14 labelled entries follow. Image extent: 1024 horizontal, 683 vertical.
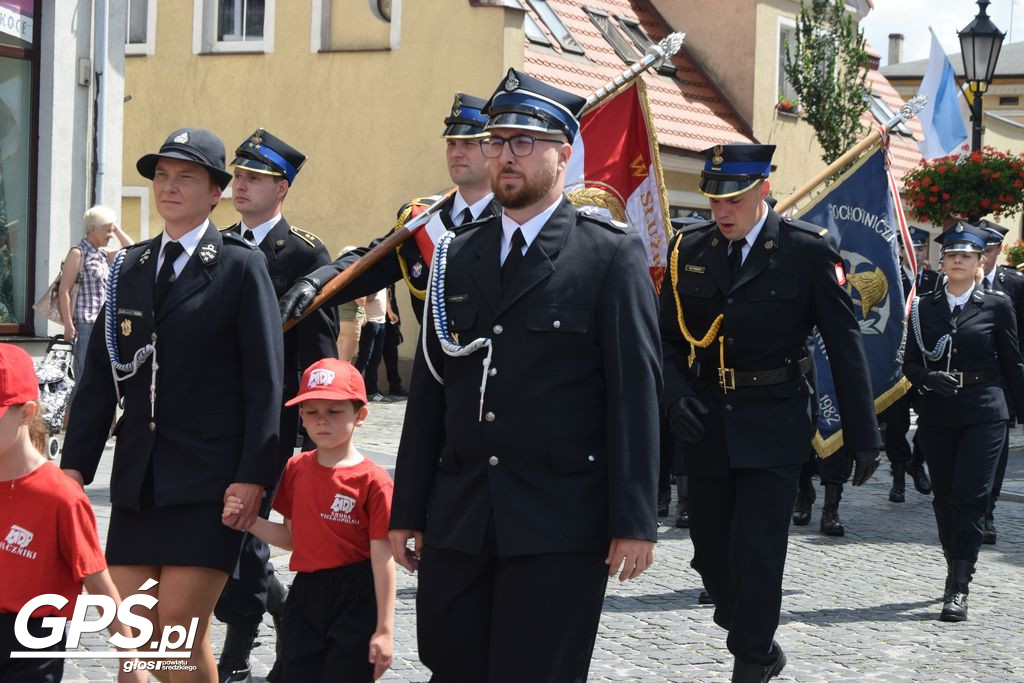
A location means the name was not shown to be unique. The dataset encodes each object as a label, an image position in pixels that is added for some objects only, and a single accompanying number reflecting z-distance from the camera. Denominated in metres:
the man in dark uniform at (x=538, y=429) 4.34
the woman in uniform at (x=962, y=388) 9.01
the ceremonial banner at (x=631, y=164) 8.97
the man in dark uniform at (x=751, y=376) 6.46
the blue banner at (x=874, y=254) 9.60
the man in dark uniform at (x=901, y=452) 13.62
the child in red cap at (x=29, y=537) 4.52
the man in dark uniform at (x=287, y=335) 6.29
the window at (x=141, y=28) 25.38
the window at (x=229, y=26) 24.92
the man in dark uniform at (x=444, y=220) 6.43
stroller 13.05
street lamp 17.45
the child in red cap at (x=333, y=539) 5.20
